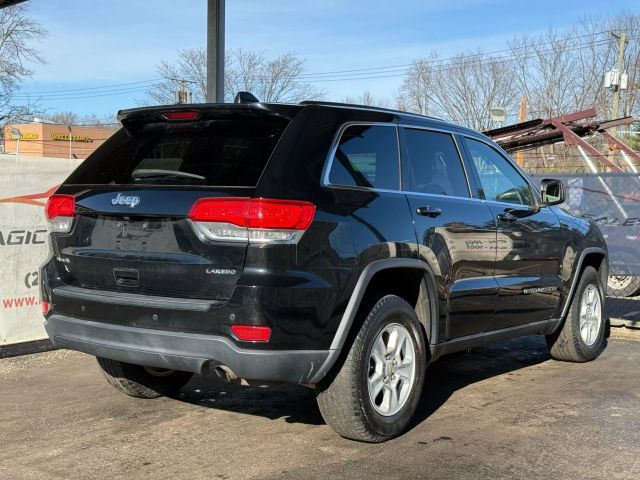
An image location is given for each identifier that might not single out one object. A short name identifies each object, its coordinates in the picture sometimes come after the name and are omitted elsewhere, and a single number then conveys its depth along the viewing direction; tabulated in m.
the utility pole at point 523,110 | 35.32
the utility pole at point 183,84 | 49.99
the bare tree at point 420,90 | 46.50
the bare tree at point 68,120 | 84.05
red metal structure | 13.22
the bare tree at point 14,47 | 44.22
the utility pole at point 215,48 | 8.06
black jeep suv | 3.58
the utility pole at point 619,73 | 32.94
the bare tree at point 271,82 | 49.91
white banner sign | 6.68
